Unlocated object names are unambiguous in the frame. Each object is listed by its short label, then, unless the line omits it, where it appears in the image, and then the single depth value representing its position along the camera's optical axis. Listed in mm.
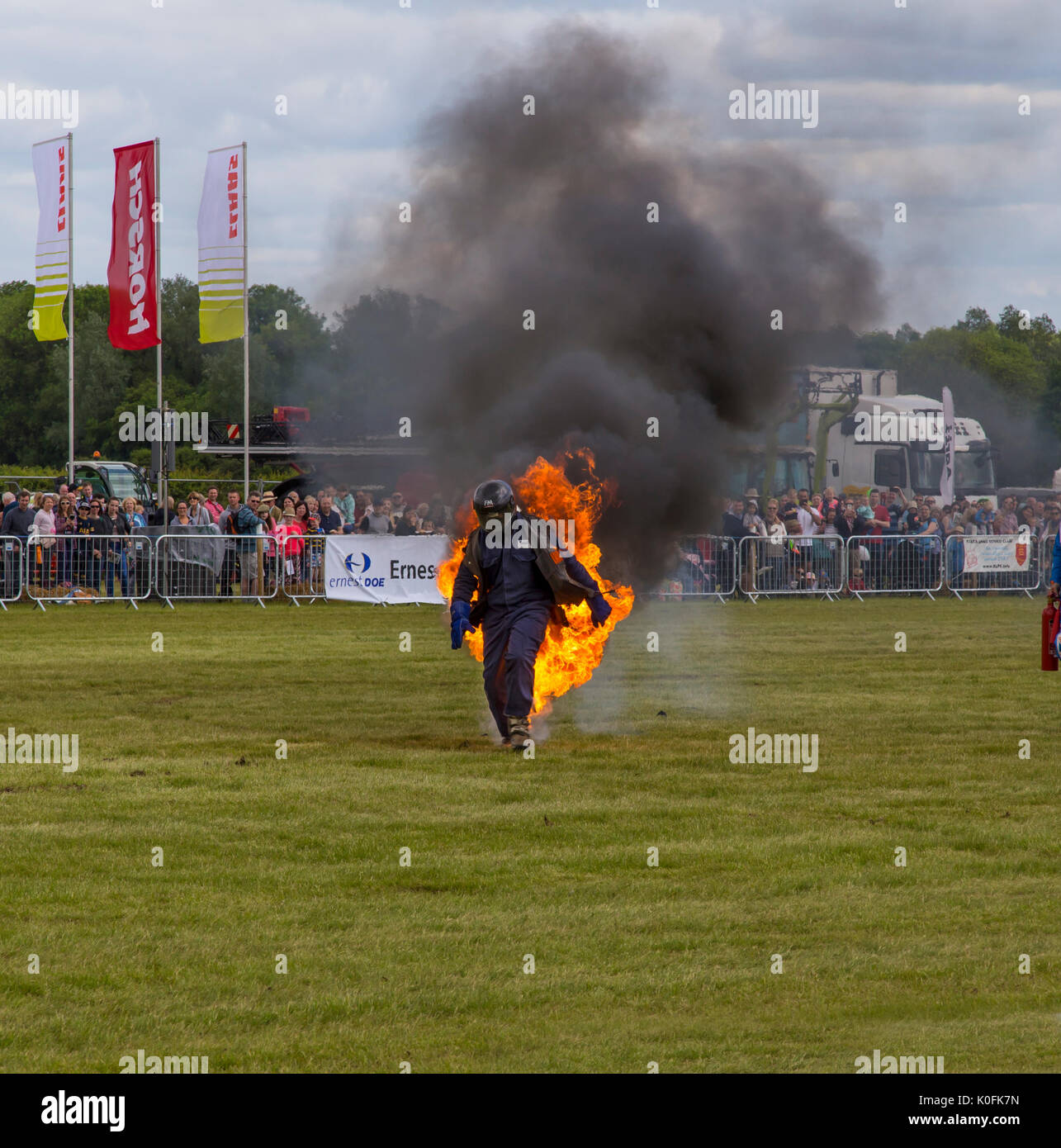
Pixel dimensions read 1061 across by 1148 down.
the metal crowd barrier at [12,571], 26406
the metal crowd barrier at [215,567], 27750
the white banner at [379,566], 28172
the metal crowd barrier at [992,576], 31547
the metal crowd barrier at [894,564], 30578
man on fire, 12695
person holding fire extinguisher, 13812
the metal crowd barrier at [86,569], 26672
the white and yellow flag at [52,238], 32031
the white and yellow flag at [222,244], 32281
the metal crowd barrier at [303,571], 28266
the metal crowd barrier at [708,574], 28688
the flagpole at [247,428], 31053
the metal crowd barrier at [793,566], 29453
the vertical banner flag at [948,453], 38875
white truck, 40500
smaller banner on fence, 31609
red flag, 31578
